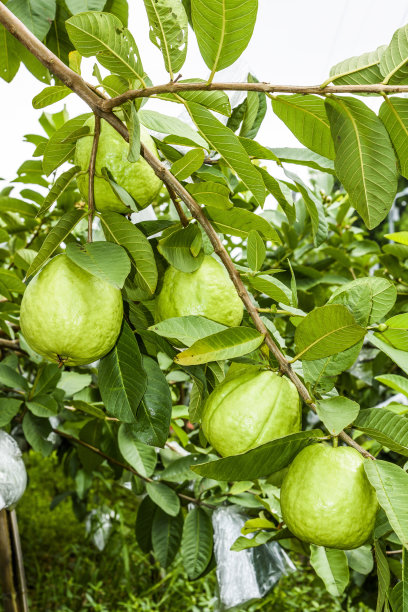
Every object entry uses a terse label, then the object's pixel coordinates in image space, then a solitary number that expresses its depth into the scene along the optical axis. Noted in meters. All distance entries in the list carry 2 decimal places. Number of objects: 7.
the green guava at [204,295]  0.58
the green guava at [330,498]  0.48
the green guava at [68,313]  0.53
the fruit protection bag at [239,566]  1.26
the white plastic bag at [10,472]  1.17
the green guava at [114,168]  0.59
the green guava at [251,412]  0.51
